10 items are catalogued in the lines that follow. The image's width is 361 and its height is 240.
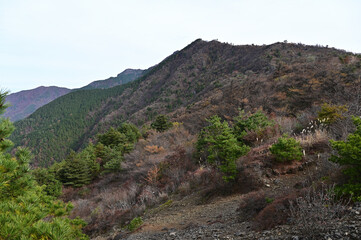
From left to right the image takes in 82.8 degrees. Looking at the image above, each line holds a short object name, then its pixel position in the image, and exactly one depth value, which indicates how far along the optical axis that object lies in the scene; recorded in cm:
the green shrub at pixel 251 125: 918
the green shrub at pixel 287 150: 608
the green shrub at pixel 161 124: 2726
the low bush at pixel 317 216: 264
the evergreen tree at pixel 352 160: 297
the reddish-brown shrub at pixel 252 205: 440
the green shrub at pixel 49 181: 1906
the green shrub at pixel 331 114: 816
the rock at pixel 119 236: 676
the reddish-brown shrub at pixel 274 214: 344
